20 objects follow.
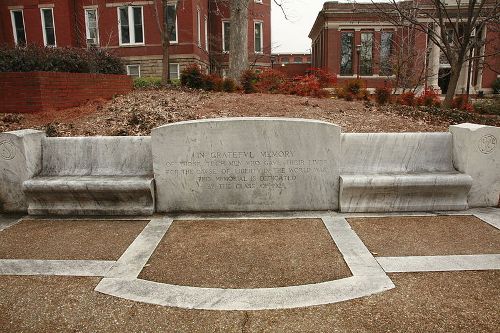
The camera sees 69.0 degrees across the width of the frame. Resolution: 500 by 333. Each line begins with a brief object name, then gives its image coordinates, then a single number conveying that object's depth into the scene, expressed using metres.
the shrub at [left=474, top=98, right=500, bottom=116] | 17.78
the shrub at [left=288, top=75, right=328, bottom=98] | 13.46
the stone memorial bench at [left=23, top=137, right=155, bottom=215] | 4.89
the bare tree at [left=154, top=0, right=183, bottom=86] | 17.62
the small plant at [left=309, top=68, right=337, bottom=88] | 16.45
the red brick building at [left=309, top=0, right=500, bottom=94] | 33.46
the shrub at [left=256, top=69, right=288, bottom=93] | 13.89
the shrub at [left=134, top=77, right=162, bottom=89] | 14.71
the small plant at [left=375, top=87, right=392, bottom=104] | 11.72
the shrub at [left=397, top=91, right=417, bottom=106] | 12.62
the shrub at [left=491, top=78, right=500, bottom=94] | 33.12
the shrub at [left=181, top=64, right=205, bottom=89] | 13.77
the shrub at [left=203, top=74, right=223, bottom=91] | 13.43
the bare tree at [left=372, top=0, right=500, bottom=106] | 10.38
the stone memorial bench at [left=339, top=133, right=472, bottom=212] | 4.86
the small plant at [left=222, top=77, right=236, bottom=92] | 13.21
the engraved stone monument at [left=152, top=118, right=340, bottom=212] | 4.97
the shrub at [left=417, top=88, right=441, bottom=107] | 12.91
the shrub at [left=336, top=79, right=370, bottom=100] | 12.78
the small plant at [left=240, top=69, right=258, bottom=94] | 13.32
